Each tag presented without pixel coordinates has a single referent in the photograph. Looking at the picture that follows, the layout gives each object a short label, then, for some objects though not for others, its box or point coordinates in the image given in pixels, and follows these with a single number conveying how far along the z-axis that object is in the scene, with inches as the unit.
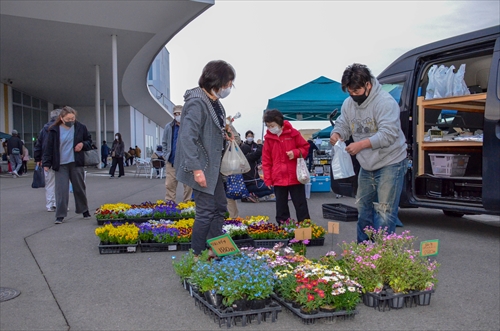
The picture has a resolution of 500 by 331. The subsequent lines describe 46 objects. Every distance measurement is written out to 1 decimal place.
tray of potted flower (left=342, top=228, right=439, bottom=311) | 149.6
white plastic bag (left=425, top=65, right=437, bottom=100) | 284.2
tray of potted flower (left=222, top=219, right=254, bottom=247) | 228.8
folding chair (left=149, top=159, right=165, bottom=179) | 800.3
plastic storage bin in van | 281.4
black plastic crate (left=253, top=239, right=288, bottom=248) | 231.5
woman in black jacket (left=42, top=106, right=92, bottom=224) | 310.7
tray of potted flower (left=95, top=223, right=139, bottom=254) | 224.4
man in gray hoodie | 188.2
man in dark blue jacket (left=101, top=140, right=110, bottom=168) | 1319.8
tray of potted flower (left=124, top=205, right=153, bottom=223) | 301.7
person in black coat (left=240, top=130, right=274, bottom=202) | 355.3
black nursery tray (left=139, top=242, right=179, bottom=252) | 226.7
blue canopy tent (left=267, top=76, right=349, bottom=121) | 547.2
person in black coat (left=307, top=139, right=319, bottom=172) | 635.5
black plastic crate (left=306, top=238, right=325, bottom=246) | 241.0
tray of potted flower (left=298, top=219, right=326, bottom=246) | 239.9
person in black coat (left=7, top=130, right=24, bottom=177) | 864.9
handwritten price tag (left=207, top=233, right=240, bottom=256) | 154.1
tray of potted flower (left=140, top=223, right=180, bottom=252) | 226.2
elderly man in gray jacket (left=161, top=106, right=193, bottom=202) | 354.9
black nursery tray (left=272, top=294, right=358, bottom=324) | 135.7
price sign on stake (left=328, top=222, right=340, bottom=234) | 187.9
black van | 238.4
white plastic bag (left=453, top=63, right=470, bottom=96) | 269.9
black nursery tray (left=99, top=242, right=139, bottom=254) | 224.1
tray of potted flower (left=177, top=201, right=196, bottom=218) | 306.7
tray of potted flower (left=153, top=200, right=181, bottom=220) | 304.3
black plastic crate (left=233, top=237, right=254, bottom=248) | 227.9
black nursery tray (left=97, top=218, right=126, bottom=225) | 300.2
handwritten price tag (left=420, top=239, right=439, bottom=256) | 155.6
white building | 832.9
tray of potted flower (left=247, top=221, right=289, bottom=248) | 232.4
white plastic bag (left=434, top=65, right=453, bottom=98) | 277.6
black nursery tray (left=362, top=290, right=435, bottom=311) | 148.8
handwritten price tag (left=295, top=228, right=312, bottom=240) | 202.8
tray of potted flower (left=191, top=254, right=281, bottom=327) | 135.6
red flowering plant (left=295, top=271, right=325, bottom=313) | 136.5
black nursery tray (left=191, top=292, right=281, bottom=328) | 134.4
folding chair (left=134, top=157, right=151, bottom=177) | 891.4
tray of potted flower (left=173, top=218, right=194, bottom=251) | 228.7
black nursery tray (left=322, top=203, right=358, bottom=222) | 323.3
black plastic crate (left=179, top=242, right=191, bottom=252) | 229.2
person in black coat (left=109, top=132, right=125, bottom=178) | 776.9
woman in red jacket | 267.0
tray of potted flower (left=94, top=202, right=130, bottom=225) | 300.7
